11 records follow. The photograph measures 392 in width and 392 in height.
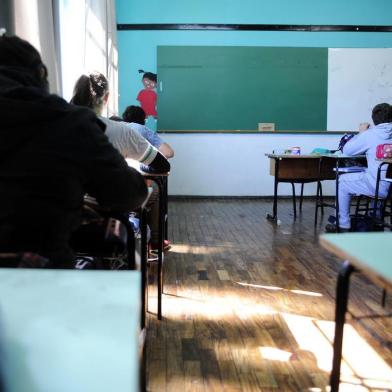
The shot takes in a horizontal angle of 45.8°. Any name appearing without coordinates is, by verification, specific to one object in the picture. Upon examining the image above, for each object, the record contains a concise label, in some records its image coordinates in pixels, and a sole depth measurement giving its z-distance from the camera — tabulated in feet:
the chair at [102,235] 5.02
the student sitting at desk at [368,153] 13.84
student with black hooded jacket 3.82
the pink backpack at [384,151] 13.04
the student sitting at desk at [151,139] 11.94
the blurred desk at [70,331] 1.40
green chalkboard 21.79
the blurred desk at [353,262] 2.95
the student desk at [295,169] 16.97
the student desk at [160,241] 7.75
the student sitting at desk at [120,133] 7.61
